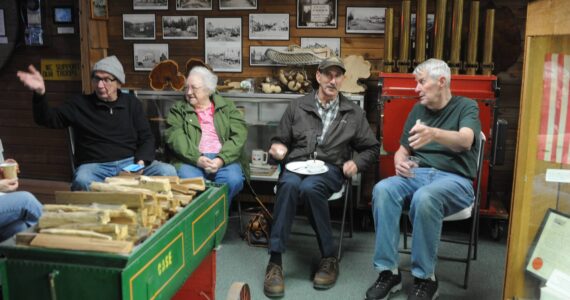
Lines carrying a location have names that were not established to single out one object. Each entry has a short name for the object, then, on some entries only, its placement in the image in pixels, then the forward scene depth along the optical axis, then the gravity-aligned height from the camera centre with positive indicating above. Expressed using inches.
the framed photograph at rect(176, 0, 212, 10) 181.2 +16.8
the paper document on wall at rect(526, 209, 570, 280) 90.6 -30.5
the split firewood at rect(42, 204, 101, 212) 80.5 -21.8
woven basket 165.8 +0.8
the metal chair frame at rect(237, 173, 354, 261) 135.9 -33.1
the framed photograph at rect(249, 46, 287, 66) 178.9 +0.2
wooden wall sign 196.4 -4.7
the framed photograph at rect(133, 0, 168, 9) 184.4 +17.1
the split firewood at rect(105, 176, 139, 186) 92.2 -20.8
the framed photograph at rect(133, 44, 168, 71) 187.2 +0.5
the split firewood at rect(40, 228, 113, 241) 72.4 -22.7
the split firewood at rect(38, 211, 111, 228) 75.8 -21.9
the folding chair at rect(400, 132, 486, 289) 119.6 -33.1
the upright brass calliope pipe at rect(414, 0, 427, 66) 153.0 +7.7
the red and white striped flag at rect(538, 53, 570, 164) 88.0 -8.1
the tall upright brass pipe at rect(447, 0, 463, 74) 151.0 +6.1
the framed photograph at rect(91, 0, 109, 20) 180.2 +15.0
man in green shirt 114.8 -26.5
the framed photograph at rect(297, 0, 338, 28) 172.7 +13.8
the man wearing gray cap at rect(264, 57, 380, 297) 128.7 -23.1
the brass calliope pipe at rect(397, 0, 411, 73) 155.8 +5.3
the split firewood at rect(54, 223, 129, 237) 73.6 -22.6
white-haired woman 145.3 -20.5
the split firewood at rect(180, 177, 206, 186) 99.3 -21.9
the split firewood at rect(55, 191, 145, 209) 80.7 -21.0
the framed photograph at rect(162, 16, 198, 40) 183.3 +9.7
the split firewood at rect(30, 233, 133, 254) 68.1 -23.0
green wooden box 66.9 -26.4
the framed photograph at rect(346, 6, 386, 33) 169.5 +11.9
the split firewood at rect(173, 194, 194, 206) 91.3 -23.1
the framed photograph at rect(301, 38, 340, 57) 173.8 +4.7
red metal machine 145.9 -12.6
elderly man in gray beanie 138.9 -17.8
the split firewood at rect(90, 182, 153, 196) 88.5 -20.8
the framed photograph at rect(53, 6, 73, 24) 192.7 +14.2
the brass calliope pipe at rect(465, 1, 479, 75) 150.5 +5.0
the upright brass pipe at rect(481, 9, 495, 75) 149.8 +4.2
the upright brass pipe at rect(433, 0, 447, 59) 153.1 +8.5
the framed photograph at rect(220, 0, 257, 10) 178.1 +16.8
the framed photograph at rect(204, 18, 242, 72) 180.4 +4.5
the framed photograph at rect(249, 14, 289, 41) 176.7 +9.6
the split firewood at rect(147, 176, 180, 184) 97.7 -21.2
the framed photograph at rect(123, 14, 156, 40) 186.4 +10.0
